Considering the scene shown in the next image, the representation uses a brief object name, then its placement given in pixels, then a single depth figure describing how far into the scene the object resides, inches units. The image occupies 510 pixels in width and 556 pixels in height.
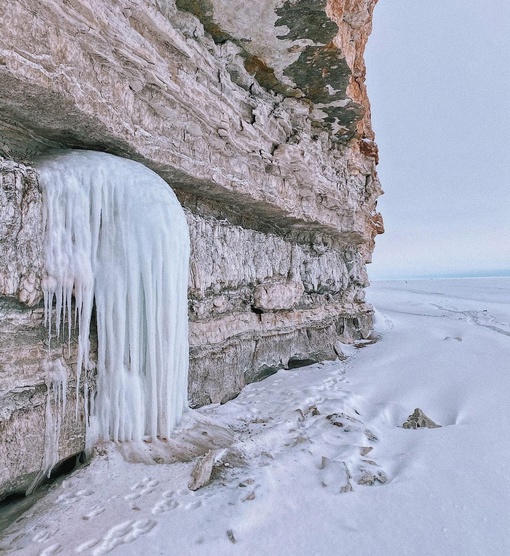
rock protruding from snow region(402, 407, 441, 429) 167.7
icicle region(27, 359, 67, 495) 124.8
